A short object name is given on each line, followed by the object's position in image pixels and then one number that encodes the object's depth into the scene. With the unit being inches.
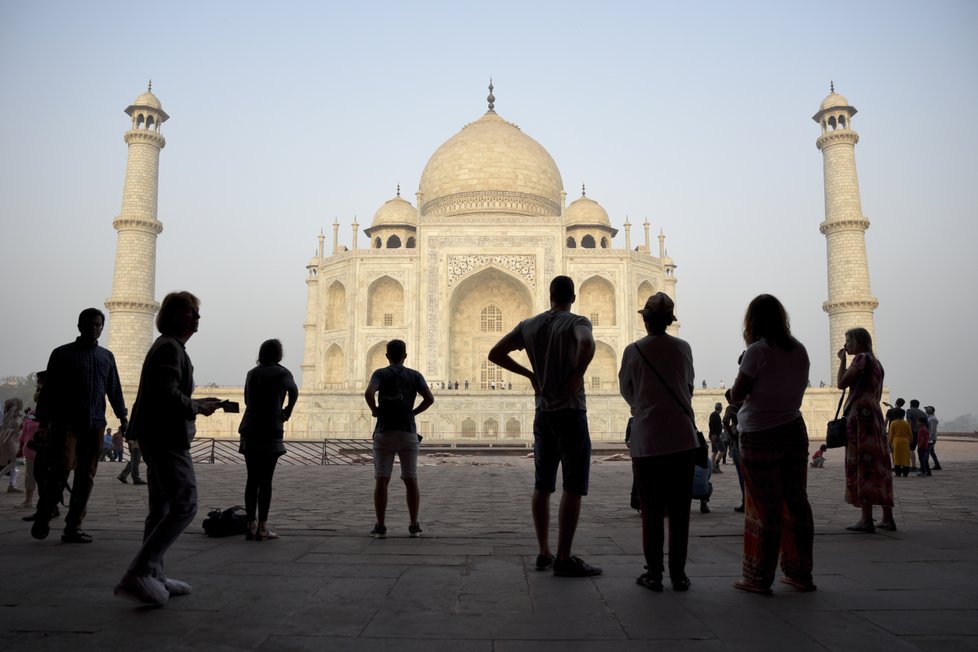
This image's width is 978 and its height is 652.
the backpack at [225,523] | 186.4
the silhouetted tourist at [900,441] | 383.2
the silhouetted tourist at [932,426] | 434.6
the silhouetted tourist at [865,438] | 191.6
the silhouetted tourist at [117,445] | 624.8
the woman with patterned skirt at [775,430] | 131.7
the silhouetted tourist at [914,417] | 434.0
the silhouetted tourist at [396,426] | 189.6
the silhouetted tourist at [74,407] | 185.0
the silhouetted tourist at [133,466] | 353.2
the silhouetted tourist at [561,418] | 138.6
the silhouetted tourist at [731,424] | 244.5
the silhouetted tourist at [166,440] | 121.1
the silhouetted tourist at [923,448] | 406.3
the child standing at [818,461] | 483.9
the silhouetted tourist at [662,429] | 131.3
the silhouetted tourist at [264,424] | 185.5
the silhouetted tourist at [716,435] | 401.2
